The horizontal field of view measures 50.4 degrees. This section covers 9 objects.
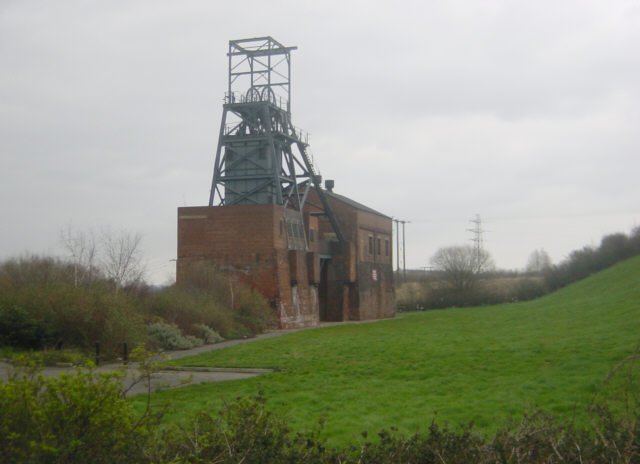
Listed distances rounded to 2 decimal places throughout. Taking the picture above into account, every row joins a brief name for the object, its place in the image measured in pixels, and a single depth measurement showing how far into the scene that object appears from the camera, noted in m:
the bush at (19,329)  19.64
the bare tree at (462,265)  67.56
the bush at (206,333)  27.20
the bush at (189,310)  26.77
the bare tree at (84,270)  26.27
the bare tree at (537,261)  128.52
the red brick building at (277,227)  35.09
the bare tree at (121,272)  28.97
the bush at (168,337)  24.16
